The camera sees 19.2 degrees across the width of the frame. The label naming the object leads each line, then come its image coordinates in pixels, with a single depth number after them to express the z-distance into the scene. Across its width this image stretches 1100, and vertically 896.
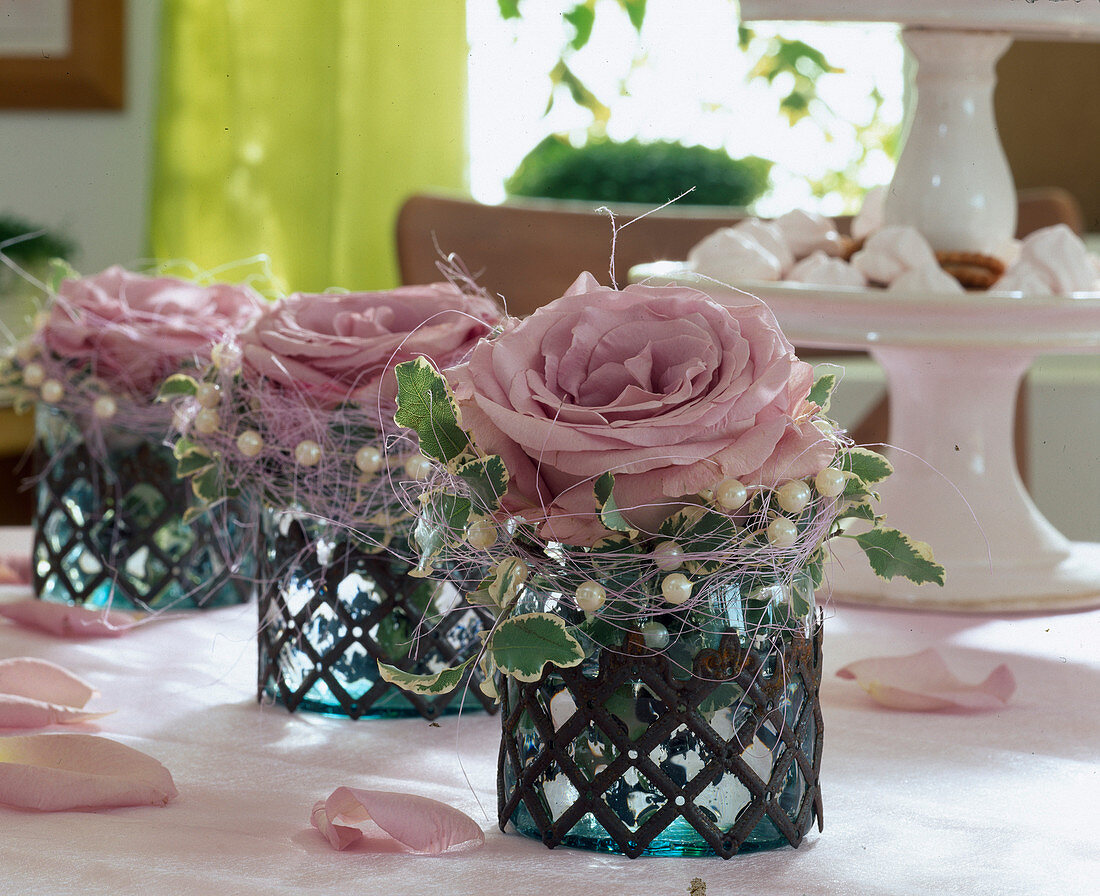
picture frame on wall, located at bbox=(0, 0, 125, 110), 3.42
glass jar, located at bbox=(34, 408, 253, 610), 1.07
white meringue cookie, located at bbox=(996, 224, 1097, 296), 1.11
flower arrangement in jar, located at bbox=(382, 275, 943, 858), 0.80
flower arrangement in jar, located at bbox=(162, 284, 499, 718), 0.94
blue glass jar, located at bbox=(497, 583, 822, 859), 0.81
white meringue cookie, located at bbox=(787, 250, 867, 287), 1.12
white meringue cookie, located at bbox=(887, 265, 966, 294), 1.10
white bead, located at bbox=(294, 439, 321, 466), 0.93
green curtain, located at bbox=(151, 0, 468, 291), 3.23
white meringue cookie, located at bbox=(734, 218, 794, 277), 1.21
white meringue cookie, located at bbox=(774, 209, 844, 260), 1.25
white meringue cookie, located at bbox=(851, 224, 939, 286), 1.12
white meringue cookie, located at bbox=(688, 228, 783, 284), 1.14
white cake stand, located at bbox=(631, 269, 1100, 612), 1.11
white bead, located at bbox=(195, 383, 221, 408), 0.97
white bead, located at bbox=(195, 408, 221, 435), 0.96
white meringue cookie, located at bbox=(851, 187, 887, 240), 1.30
